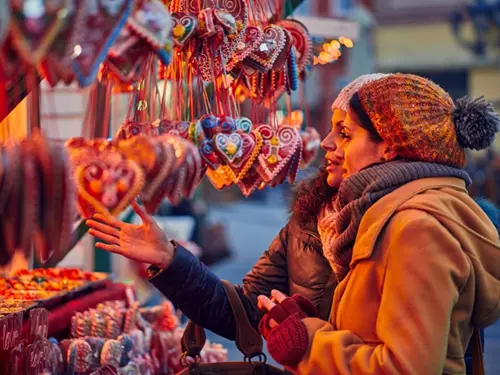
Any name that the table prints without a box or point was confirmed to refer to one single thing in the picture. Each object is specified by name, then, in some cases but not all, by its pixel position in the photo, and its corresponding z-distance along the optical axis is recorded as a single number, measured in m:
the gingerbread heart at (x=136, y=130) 2.56
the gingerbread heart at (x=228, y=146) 2.79
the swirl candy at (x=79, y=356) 2.91
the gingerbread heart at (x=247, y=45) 2.79
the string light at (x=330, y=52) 3.52
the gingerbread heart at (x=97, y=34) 1.83
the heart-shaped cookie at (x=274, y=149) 2.99
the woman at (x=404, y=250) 2.03
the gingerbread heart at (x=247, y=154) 2.89
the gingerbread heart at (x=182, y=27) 2.56
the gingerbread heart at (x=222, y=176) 3.05
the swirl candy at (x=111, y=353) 3.01
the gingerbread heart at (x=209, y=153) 2.77
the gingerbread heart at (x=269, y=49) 2.82
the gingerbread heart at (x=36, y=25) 1.71
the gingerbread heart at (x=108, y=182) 2.09
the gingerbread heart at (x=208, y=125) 2.79
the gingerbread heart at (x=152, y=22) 1.95
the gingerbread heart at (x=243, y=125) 2.92
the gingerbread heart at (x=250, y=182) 3.04
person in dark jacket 2.62
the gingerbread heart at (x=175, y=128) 2.68
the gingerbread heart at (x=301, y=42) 3.19
